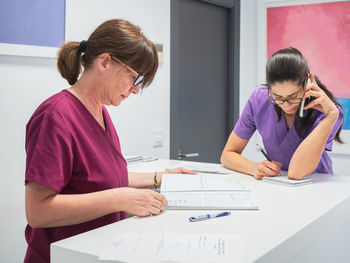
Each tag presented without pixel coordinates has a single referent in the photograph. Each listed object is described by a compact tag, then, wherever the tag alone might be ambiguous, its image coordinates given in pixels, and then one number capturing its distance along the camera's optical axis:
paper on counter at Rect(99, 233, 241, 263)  0.82
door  2.87
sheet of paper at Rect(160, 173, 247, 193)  1.39
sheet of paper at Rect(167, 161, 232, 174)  1.82
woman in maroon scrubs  1.01
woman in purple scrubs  1.67
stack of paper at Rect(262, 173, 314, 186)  1.56
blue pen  1.10
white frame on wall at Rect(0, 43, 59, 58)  1.76
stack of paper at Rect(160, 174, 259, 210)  1.23
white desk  0.91
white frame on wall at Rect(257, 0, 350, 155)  3.44
